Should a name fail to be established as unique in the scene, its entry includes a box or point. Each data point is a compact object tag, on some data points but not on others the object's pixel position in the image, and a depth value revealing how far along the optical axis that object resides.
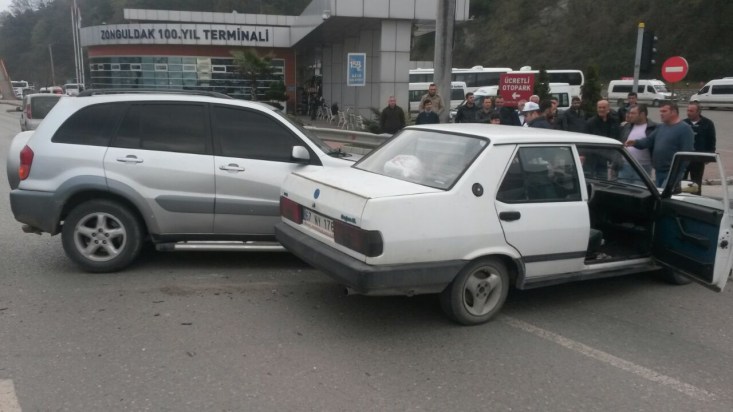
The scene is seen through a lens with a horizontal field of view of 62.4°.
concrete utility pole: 12.52
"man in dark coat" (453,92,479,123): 12.18
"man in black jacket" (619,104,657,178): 8.55
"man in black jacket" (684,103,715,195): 9.38
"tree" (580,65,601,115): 27.03
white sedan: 4.23
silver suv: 5.59
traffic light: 12.62
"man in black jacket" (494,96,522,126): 11.54
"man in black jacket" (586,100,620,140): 9.64
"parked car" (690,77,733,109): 40.06
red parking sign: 16.50
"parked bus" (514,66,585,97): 43.22
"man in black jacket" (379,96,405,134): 13.66
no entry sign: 12.97
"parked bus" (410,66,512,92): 42.06
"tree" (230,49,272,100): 33.56
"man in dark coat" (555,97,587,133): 10.17
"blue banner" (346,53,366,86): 15.61
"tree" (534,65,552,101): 29.02
